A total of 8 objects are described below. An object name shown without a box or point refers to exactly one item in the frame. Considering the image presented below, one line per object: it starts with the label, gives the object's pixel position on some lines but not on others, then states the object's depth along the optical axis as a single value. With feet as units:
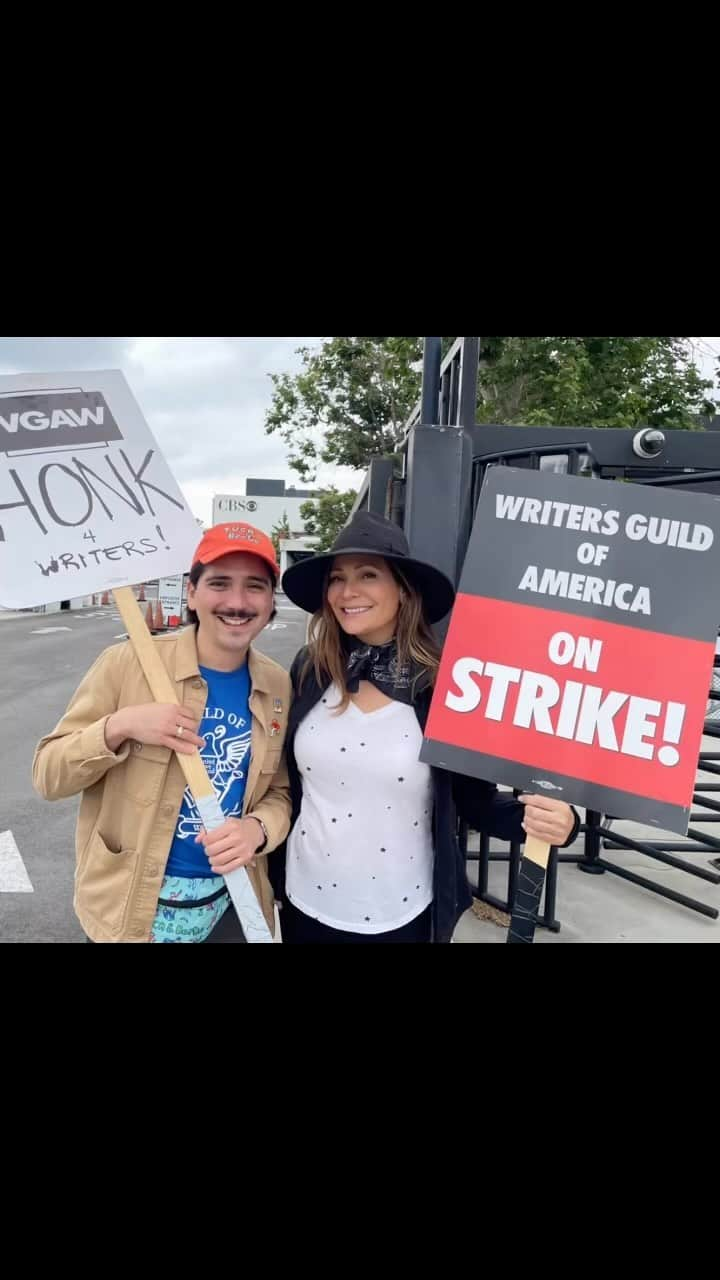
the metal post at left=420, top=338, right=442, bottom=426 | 11.22
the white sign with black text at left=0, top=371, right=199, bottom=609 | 5.59
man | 5.62
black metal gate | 9.64
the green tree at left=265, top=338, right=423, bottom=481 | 62.54
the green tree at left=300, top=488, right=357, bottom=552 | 76.28
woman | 6.05
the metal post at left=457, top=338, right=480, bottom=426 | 10.87
